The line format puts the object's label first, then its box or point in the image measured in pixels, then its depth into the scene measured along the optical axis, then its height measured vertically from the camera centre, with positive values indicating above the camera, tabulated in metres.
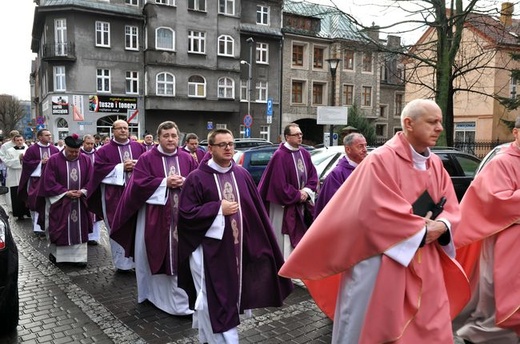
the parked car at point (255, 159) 12.38 -0.80
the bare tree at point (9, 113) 77.81 +2.37
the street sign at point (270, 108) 22.94 +1.00
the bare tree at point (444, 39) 17.73 +3.52
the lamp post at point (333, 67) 17.39 +2.28
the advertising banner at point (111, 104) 32.78 +1.69
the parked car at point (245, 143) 19.14 -0.59
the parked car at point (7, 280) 4.52 -1.48
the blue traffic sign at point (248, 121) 24.58 +0.39
